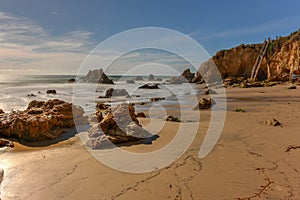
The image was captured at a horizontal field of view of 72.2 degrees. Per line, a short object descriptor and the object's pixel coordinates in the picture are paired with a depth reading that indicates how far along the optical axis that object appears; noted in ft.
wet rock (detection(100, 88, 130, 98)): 59.41
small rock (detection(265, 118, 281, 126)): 18.73
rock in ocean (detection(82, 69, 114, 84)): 134.72
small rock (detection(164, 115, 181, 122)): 22.37
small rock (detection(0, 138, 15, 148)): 15.48
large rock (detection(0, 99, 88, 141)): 17.01
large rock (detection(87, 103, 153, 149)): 15.29
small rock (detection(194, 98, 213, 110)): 30.58
